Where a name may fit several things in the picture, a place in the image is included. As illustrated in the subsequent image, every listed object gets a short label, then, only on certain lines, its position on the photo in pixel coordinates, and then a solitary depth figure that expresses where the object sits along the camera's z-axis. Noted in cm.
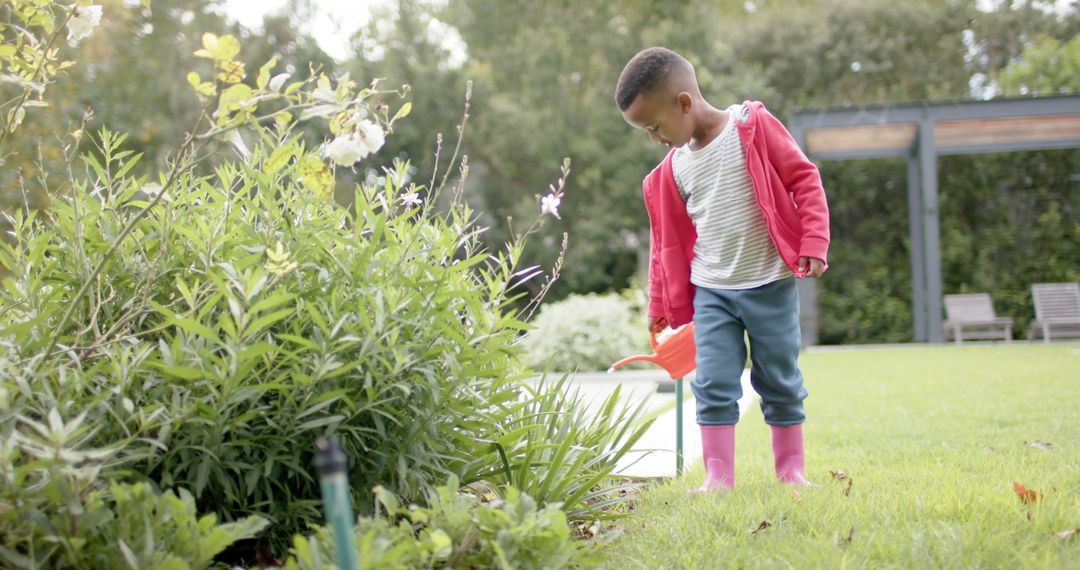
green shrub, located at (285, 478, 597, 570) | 148
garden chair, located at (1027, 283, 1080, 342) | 1202
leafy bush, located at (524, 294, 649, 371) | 881
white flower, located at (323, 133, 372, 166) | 164
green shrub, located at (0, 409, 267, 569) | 135
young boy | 260
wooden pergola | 1107
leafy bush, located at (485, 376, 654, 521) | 206
